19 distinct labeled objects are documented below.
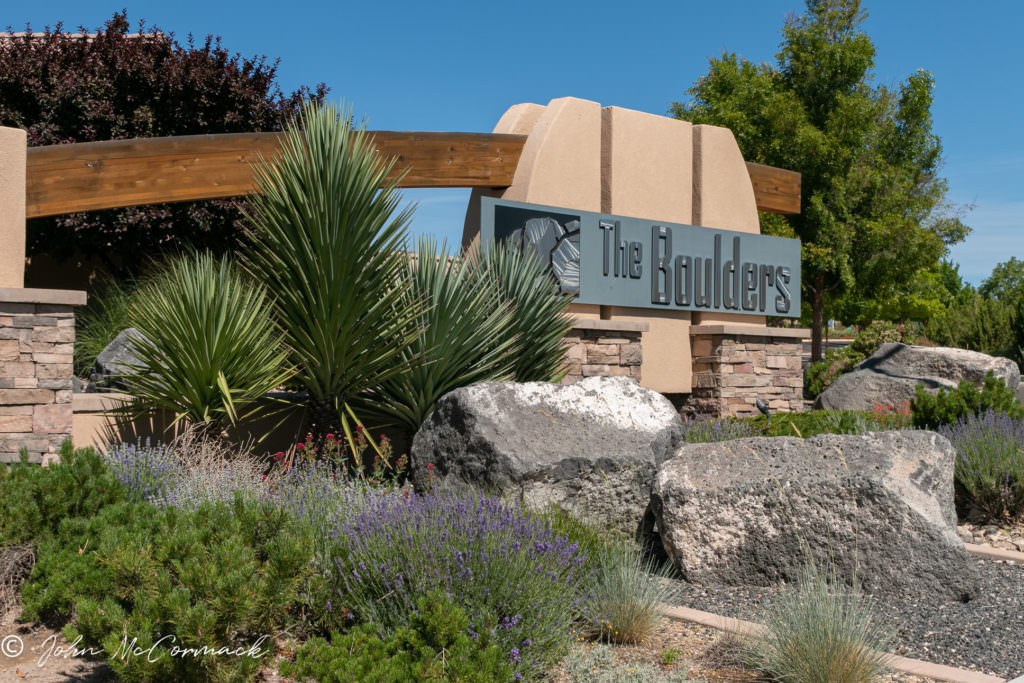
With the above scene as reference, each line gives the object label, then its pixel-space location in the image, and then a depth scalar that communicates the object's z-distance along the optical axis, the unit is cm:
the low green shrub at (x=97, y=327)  1022
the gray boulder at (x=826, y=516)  509
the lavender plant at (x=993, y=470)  726
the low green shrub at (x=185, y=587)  327
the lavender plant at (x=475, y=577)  385
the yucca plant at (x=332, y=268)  707
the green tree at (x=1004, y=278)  4771
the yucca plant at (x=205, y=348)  687
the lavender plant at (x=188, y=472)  534
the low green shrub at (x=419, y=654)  340
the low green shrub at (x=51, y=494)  465
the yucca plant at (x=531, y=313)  824
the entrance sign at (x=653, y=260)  995
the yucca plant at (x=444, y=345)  738
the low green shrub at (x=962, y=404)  871
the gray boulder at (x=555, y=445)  586
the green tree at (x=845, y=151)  2086
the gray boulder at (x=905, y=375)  1276
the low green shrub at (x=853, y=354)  1980
